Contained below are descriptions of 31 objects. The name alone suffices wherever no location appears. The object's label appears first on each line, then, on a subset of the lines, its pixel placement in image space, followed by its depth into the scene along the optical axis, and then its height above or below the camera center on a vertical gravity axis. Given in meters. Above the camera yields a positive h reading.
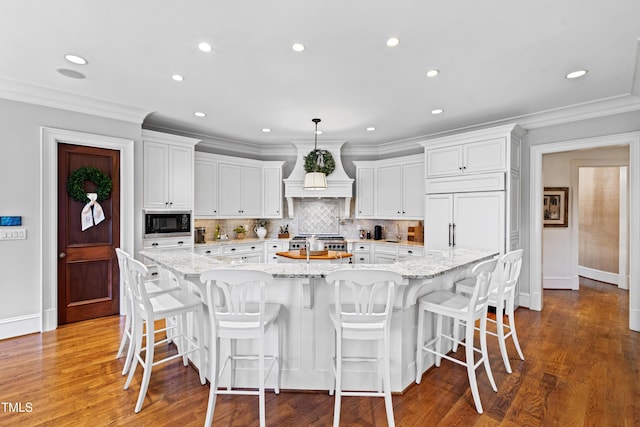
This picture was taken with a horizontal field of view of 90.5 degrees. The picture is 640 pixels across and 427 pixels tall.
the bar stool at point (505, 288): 2.75 -0.72
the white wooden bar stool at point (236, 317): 1.93 -0.71
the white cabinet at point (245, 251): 5.57 -0.69
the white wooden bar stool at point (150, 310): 2.32 -0.75
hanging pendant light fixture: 4.42 +0.45
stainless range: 5.70 -0.56
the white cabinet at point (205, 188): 5.41 +0.44
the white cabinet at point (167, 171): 4.50 +0.62
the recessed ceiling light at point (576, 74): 3.11 +1.39
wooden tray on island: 4.74 -0.60
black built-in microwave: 4.48 -0.16
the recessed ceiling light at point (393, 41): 2.53 +1.38
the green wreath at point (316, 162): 5.54 +0.92
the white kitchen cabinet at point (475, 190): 4.30 +0.34
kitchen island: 2.41 -0.91
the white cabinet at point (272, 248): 6.03 -0.67
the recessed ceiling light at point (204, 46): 2.61 +1.39
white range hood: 5.96 +0.62
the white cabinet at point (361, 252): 5.88 -0.72
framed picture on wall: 5.76 +0.11
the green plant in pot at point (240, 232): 6.11 -0.37
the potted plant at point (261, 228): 6.19 -0.30
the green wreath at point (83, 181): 3.83 +0.37
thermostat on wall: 3.43 -0.09
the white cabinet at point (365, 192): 6.14 +0.41
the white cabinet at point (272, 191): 6.23 +0.43
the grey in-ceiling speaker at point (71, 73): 3.11 +1.40
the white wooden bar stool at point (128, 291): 2.60 -0.71
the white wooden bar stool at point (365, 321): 1.94 -0.72
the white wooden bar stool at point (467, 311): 2.33 -0.76
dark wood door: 3.83 -0.43
